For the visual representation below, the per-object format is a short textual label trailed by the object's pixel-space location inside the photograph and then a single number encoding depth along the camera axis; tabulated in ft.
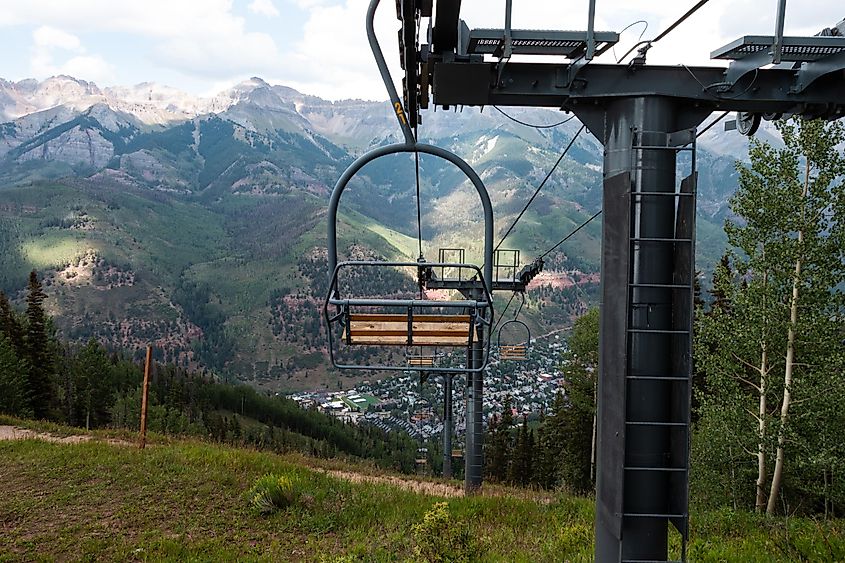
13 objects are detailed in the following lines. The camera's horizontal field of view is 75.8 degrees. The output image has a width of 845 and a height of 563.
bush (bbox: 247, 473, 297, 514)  25.91
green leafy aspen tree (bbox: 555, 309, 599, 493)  80.02
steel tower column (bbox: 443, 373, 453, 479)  47.15
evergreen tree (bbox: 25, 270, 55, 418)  107.45
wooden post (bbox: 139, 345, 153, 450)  34.24
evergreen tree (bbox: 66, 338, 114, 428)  142.03
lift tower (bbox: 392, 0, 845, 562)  11.04
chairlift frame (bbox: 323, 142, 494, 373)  13.11
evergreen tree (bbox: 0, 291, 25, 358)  106.22
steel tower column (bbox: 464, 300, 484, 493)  38.19
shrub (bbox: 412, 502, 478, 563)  14.24
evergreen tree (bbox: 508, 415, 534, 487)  112.77
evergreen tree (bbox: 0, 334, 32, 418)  93.25
